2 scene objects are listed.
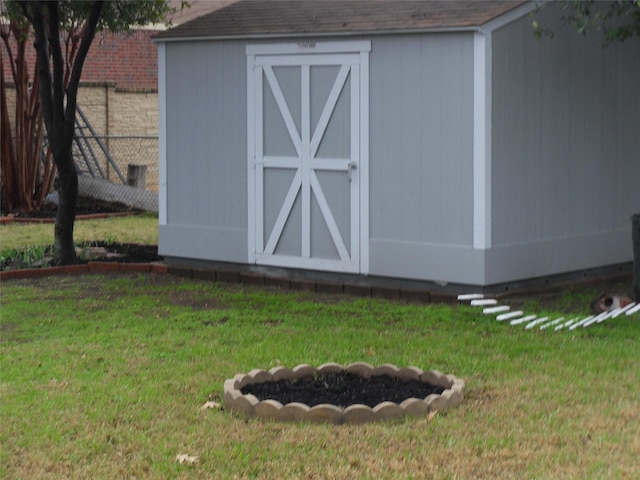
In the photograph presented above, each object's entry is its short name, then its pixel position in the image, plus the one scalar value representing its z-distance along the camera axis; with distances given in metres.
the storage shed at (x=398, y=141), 10.69
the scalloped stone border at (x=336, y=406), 6.48
